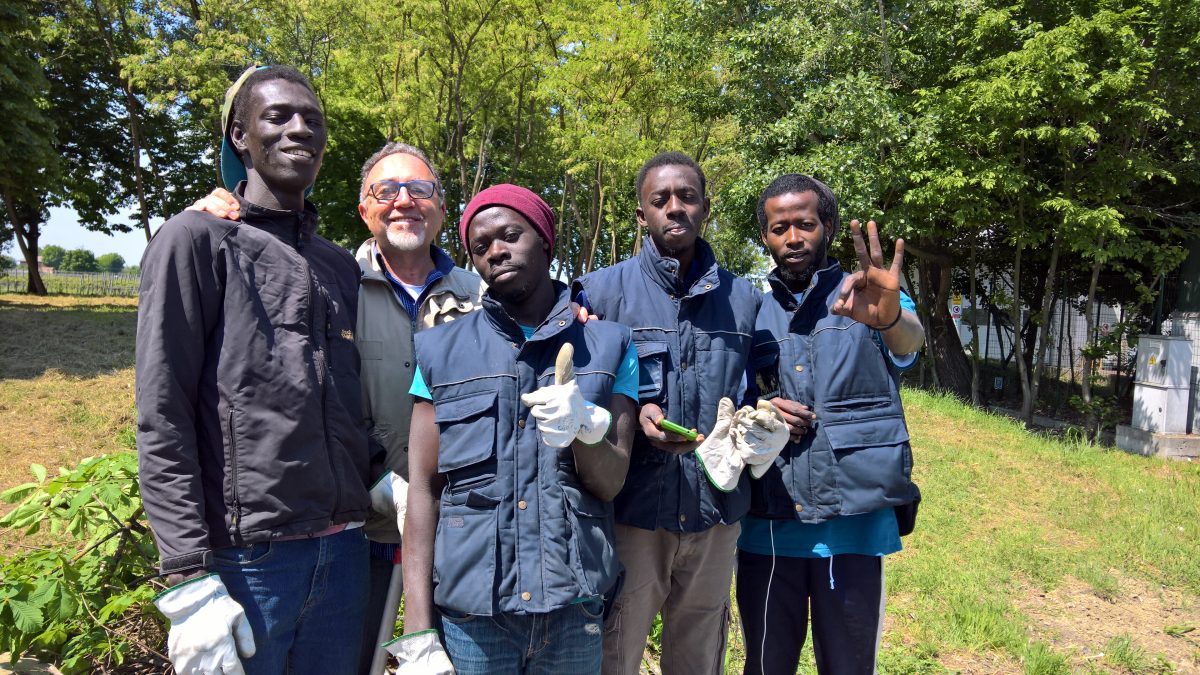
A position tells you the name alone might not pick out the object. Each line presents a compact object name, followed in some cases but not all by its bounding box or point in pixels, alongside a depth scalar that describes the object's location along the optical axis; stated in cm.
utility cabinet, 1020
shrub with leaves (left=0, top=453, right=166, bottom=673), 246
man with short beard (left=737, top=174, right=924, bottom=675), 242
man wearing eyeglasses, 225
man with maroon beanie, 183
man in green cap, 168
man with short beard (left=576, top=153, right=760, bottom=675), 232
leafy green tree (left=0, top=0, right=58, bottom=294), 1129
